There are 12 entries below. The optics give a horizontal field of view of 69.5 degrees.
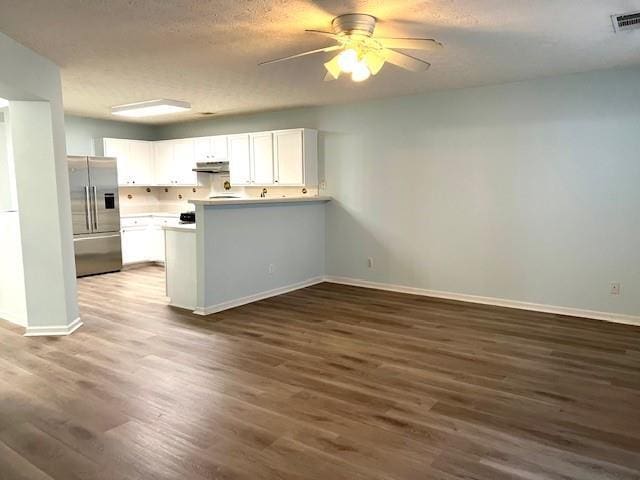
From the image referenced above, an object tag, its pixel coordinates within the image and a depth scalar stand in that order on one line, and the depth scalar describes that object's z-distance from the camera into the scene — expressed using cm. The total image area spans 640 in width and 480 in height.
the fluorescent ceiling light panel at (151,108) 582
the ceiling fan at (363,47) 294
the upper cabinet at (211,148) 728
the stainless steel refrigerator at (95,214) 673
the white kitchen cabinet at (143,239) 749
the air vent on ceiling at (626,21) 296
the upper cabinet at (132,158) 759
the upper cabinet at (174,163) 777
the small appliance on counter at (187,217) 710
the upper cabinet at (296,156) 630
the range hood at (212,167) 752
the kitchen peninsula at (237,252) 487
